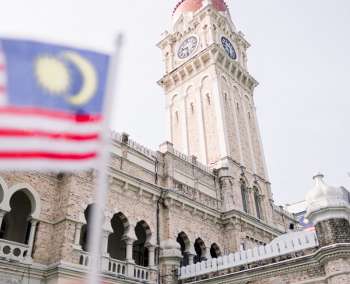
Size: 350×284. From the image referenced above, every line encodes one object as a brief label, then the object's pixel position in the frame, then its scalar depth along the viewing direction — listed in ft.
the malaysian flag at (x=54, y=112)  21.59
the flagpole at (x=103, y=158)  18.11
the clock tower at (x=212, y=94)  95.55
